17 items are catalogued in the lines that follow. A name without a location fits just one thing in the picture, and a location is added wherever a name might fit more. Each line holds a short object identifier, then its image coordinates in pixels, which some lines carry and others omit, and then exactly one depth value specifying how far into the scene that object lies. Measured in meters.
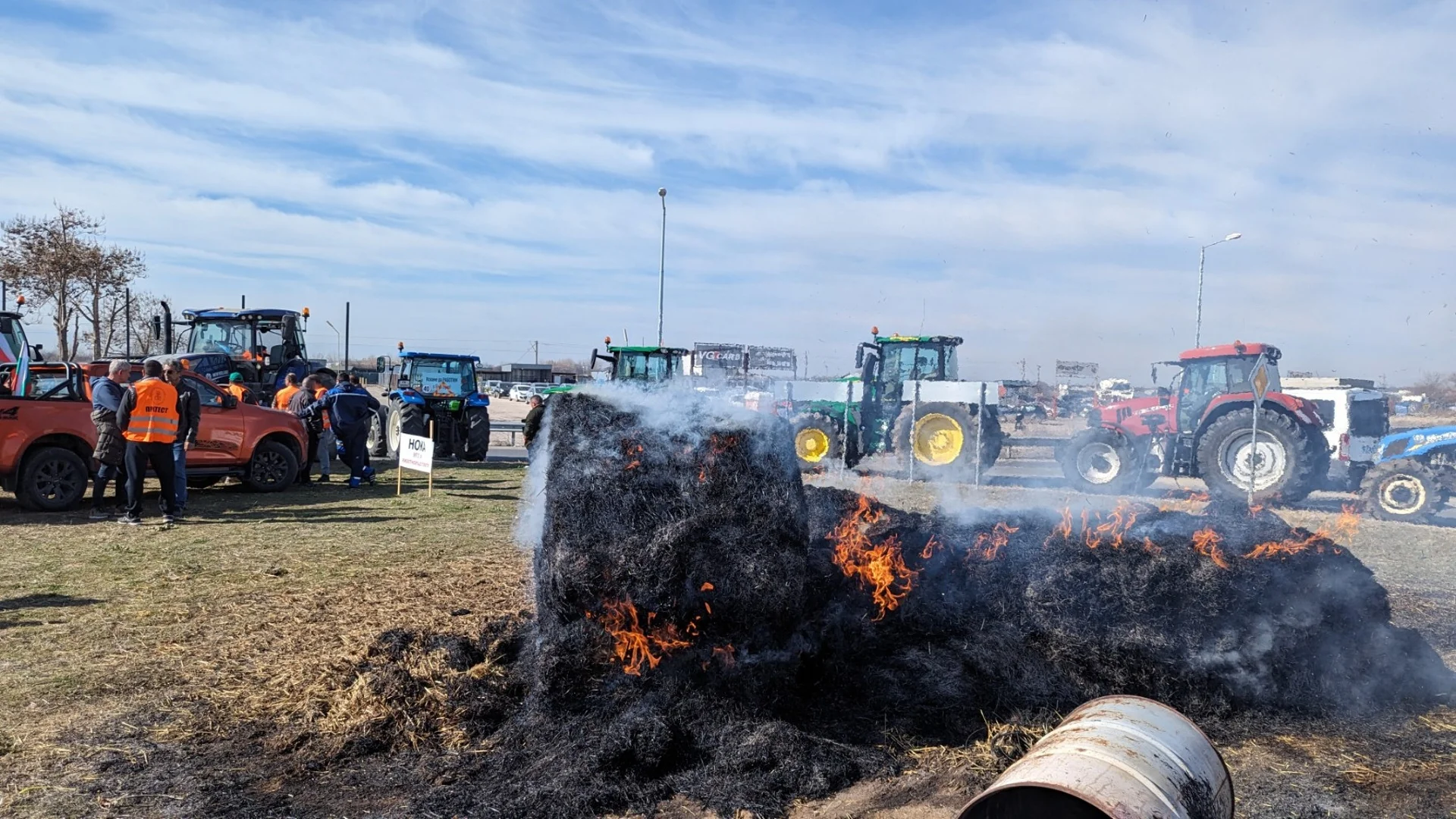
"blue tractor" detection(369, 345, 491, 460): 16.27
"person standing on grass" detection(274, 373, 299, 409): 15.09
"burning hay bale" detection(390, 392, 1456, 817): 4.38
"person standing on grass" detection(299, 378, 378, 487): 13.62
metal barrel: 2.81
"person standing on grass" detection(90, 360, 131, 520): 9.88
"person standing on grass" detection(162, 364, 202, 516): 10.06
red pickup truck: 10.20
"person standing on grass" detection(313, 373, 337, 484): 14.25
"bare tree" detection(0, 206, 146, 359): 25.22
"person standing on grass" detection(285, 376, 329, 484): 14.02
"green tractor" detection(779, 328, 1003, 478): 15.86
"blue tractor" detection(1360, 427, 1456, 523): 12.59
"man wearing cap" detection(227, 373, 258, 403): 14.01
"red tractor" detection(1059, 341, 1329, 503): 13.13
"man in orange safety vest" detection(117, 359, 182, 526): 9.55
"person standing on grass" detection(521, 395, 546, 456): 11.12
